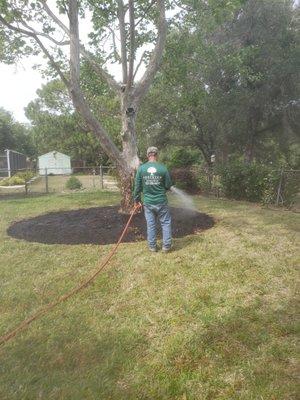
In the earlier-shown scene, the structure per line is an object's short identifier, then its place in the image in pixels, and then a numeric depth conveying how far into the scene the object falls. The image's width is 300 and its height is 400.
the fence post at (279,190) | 11.63
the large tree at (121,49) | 8.50
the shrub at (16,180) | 21.94
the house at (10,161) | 29.78
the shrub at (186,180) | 16.42
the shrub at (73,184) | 19.98
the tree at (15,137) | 49.06
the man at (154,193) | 6.59
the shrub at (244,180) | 12.29
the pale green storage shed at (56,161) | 44.22
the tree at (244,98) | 18.28
